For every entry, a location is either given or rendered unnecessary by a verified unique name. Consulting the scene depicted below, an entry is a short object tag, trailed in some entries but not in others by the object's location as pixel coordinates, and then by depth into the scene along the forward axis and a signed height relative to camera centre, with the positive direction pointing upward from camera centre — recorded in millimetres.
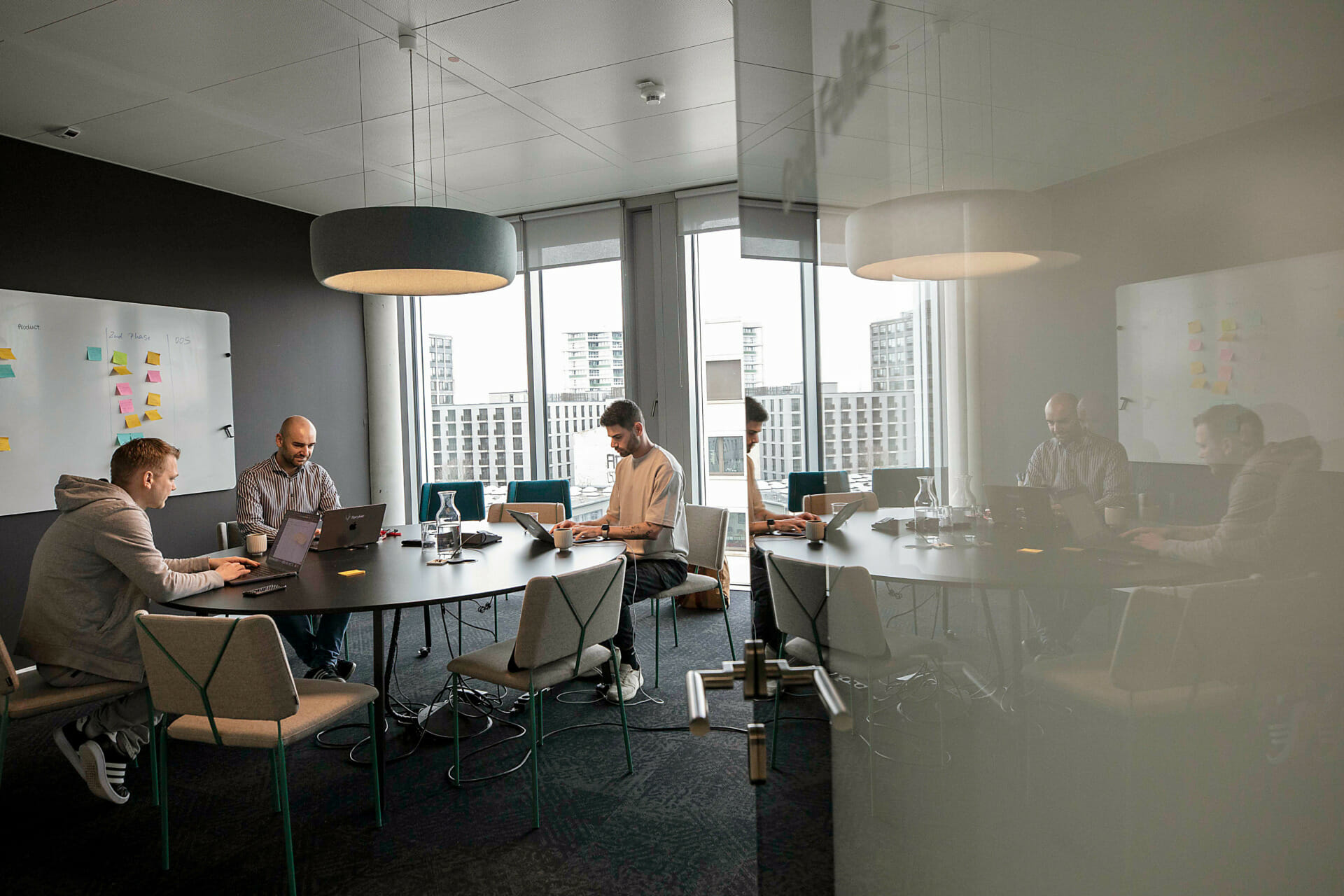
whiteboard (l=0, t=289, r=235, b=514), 4324 +335
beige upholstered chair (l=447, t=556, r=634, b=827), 2545 -691
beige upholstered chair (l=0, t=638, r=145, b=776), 2455 -816
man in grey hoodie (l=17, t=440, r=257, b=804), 2631 -533
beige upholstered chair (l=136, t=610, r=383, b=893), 2111 -663
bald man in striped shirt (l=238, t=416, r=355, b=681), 3906 -315
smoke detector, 4023 +1750
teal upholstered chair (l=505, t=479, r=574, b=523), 5188 -381
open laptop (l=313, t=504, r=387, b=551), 3496 -401
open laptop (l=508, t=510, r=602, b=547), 3470 -416
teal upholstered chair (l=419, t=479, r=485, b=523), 5383 -441
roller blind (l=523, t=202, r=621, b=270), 6180 +1565
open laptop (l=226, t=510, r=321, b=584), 3061 -396
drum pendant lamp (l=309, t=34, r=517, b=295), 3041 +765
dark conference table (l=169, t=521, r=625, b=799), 2537 -512
